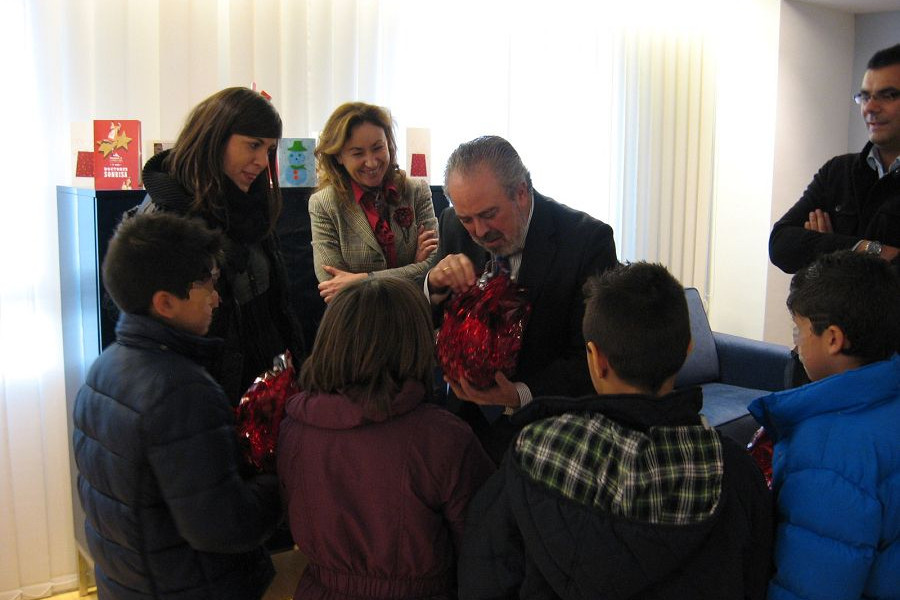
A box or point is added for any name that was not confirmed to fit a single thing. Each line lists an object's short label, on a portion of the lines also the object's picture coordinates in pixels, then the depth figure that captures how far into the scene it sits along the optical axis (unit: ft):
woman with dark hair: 7.05
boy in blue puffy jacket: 4.43
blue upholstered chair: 14.57
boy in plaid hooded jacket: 4.03
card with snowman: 10.07
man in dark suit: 5.97
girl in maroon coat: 4.74
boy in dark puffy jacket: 4.89
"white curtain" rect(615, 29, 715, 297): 16.28
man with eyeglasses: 7.54
